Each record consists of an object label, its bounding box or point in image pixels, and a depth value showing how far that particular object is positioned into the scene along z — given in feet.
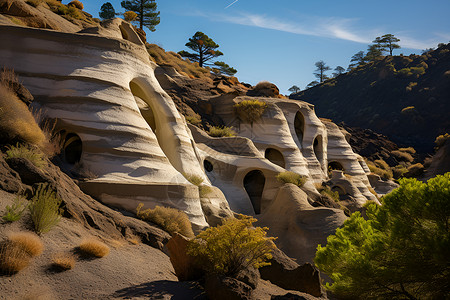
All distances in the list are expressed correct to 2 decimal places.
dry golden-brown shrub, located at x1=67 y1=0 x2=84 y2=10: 115.96
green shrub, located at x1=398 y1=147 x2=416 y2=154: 173.06
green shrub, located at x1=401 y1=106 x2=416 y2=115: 206.98
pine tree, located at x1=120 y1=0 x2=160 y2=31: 152.01
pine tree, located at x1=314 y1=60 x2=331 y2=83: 325.42
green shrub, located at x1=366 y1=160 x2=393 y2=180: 131.13
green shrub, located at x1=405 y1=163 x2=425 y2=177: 132.16
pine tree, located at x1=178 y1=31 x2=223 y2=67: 174.60
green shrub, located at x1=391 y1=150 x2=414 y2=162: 161.99
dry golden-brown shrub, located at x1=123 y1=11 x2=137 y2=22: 135.95
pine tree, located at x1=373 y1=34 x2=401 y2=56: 281.27
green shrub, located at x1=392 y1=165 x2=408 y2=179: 137.93
